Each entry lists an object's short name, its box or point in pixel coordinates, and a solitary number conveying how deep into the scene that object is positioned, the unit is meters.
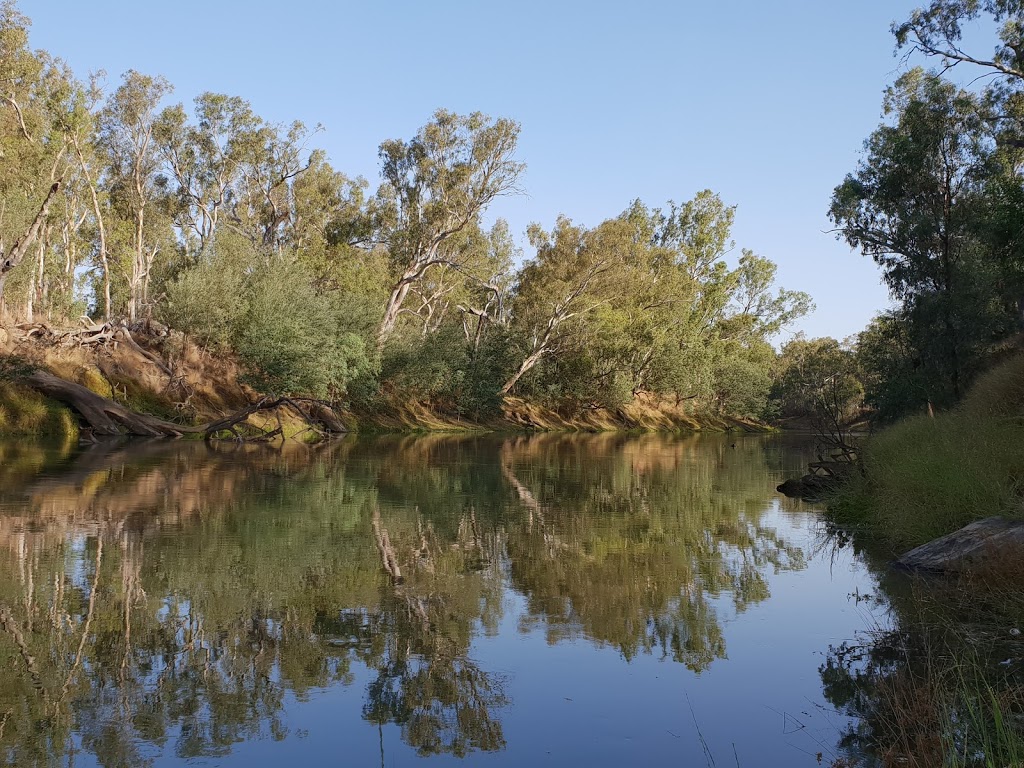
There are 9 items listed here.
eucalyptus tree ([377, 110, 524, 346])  49.81
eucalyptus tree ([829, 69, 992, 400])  28.48
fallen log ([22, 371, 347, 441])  31.83
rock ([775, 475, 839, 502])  20.59
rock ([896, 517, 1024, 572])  8.98
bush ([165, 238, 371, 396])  38.19
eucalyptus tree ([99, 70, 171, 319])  43.06
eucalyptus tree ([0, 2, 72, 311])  35.81
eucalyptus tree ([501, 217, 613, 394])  59.84
